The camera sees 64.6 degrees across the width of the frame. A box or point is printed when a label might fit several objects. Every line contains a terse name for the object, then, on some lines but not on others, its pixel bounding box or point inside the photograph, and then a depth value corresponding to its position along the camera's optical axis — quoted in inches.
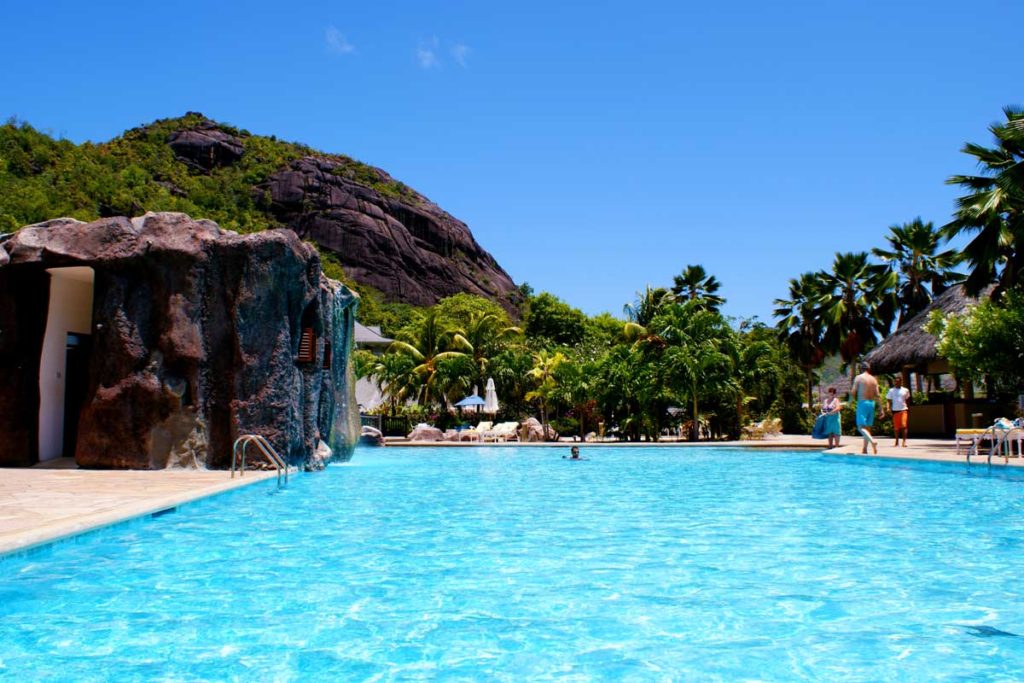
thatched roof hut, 992.2
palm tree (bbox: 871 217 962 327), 1264.8
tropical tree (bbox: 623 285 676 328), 1454.2
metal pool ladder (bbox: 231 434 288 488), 430.0
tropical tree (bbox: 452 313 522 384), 1395.2
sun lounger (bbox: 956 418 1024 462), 546.8
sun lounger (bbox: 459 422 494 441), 1089.4
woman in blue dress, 771.4
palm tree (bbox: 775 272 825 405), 1505.9
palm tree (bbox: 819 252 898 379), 1394.1
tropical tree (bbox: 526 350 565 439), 1171.3
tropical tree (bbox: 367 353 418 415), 1381.6
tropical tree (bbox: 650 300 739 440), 991.0
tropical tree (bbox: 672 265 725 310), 1614.2
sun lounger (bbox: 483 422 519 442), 1083.9
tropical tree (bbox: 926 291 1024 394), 725.3
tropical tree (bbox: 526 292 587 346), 2268.7
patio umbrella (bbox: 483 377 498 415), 1168.2
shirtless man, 675.4
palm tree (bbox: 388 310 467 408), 1320.1
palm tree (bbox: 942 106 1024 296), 701.3
